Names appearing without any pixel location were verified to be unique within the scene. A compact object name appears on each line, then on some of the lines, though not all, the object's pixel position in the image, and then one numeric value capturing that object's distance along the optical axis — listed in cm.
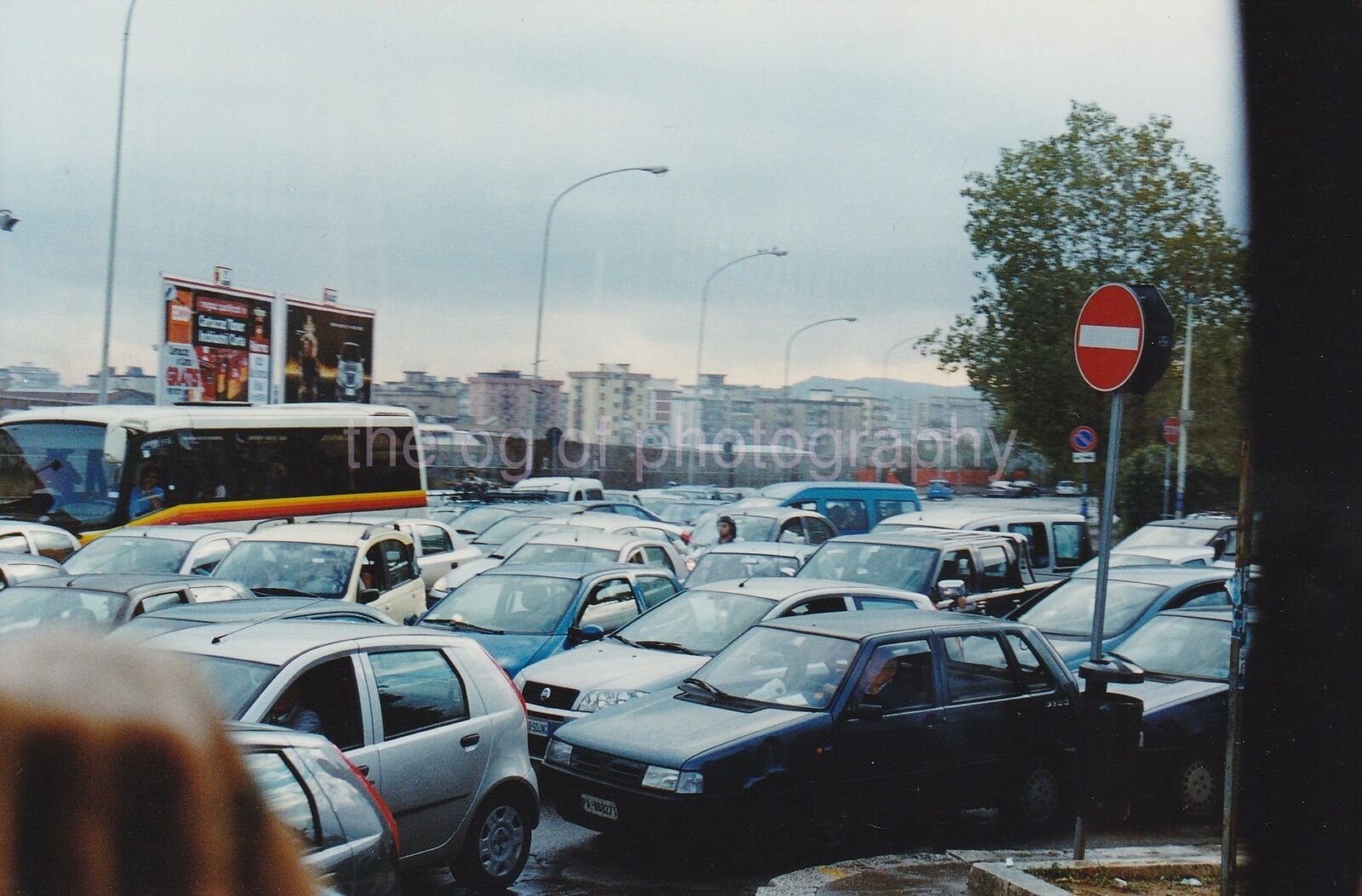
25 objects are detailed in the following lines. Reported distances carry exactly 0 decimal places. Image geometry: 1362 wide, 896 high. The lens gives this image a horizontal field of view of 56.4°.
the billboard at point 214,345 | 3155
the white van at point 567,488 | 3170
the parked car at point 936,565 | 1412
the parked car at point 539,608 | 1080
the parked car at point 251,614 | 684
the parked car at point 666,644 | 949
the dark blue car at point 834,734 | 725
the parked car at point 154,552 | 1293
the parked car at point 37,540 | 1464
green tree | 2322
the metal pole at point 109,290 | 2625
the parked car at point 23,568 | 1138
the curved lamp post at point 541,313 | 3659
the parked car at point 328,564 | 1241
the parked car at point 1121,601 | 1177
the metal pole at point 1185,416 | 2456
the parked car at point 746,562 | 1427
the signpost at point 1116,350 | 668
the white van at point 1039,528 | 1689
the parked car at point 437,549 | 1822
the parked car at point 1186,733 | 902
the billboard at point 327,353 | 4016
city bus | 1952
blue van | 2428
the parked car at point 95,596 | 857
